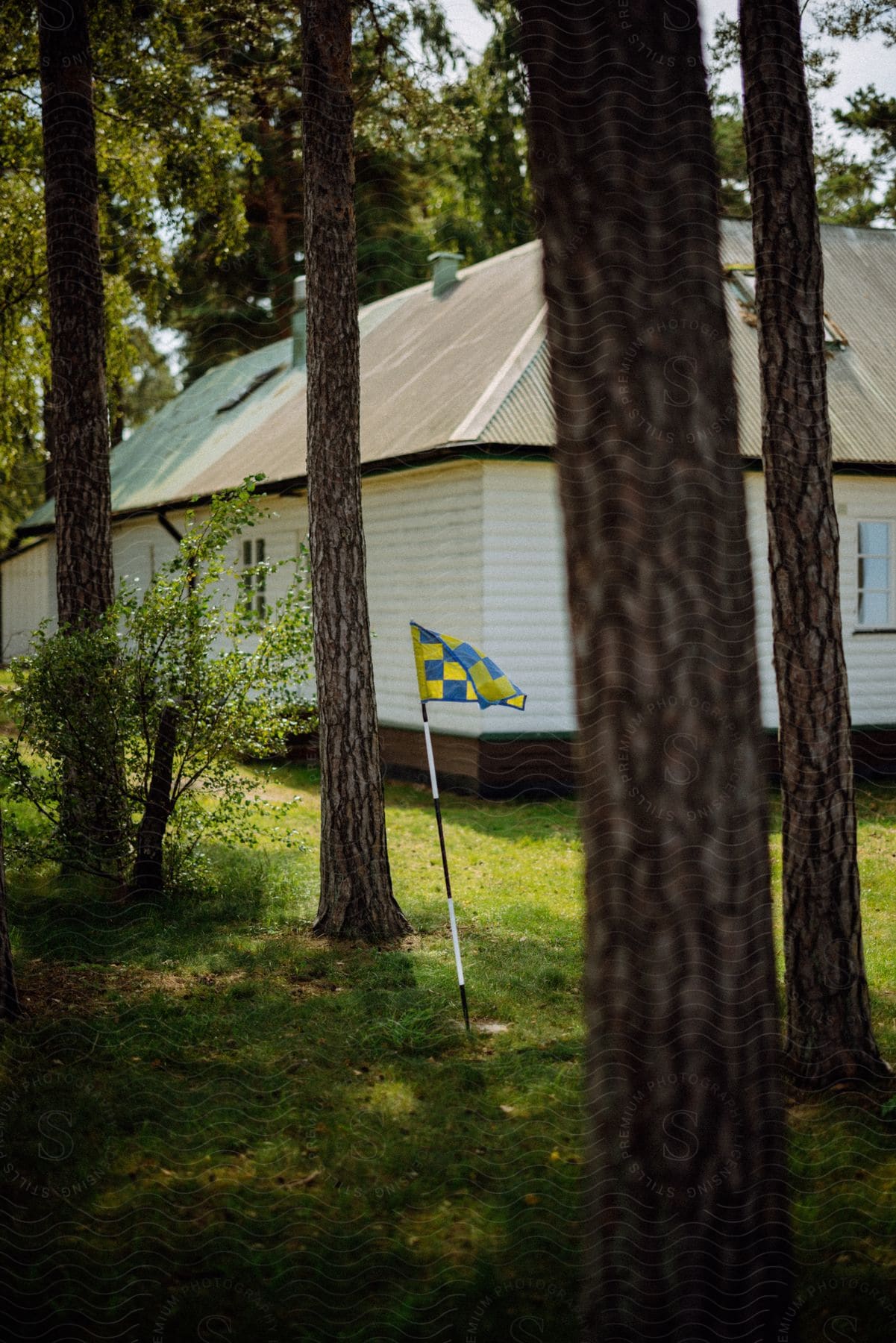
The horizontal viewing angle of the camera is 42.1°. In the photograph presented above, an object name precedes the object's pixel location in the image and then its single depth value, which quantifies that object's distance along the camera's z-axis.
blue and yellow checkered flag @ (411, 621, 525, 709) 5.30
